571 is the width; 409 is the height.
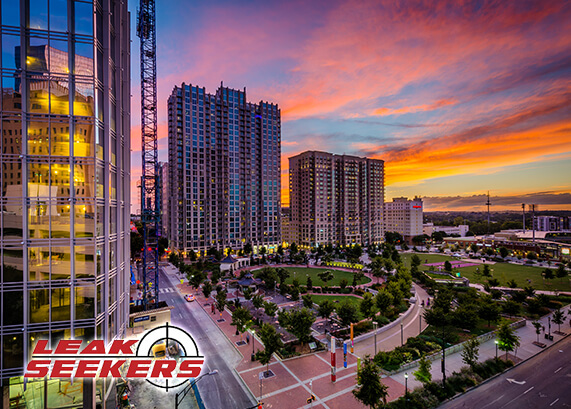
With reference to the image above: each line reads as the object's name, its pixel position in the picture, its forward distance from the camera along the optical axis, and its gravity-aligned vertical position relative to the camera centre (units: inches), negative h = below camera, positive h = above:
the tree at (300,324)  1510.8 -673.0
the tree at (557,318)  1803.6 -770.4
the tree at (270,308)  1813.7 -706.7
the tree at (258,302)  2023.9 -721.5
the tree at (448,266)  3437.5 -784.0
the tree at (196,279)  2637.8 -711.8
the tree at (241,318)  1645.9 -699.0
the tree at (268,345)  1289.4 -676.7
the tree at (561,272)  2918.3 -749.3
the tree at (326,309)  1859.0 -714.7
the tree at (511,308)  1973.4 -768.3
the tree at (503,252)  4343.3 -764.2
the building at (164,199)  6818.9 +248.5
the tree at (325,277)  2931.1 -777.2
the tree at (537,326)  1680.9 -780.2
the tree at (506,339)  1414.9 -719.9
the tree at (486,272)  3078.2 -773.0
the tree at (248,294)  2258.6 -739.1
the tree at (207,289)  2349.9 -721.2
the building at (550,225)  7792.8 -592.1
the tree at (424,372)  1157.8 -735.5
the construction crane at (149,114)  2310.5 +865.1
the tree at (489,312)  1800.0 -726.2
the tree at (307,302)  2042.3 -730.3
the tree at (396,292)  2079.2 -692.1
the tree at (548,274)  2901.8 -756.0
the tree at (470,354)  1326.3 -751.3
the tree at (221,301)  1989.5 -707.1
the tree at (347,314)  1711.4 -693.7
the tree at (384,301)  1929.1 -693.6
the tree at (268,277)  2625.5 -719.6
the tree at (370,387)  987.9 -679.0
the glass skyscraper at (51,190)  706.8 +53.2
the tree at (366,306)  1885.2 -708.5
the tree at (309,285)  2668.3 -786.8
